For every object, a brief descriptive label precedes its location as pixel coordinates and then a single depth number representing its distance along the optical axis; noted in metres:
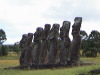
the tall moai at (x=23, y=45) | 27.55
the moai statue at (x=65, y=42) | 23.08
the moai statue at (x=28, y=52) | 26.69
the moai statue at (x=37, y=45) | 25.95
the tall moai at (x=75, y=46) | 22.33
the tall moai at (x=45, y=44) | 25.44
